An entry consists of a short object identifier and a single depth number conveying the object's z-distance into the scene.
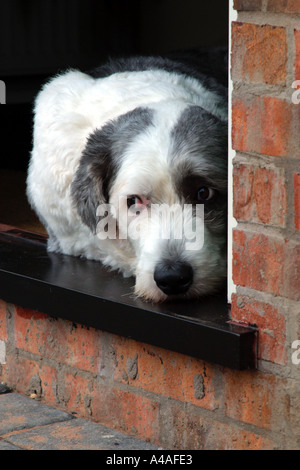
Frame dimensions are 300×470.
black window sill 4.84
